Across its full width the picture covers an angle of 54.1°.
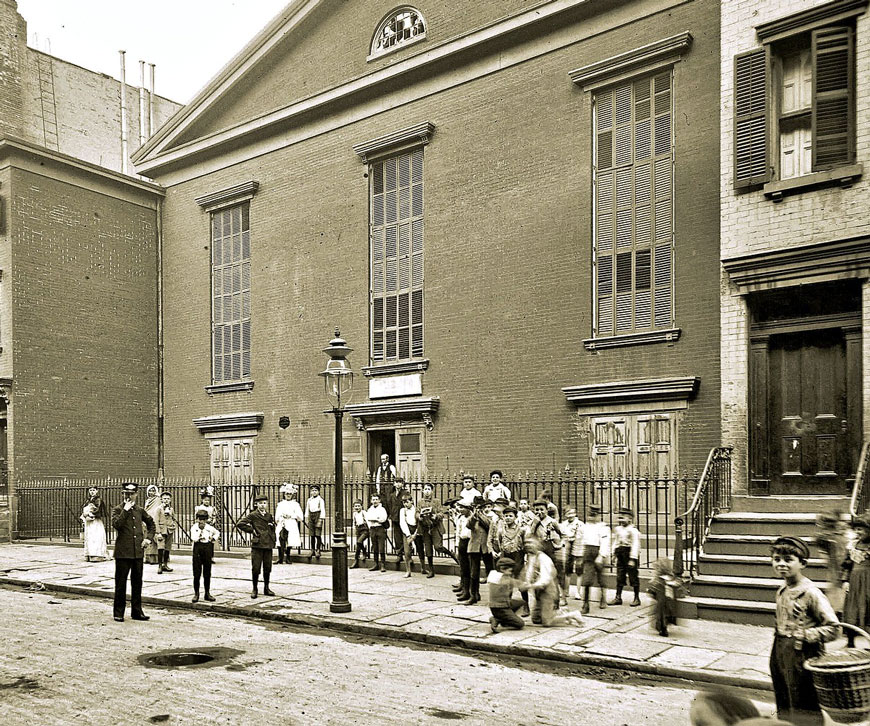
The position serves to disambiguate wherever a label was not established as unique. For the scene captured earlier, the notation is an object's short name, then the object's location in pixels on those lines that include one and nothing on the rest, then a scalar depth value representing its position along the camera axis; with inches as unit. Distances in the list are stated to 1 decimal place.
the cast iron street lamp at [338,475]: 469.1
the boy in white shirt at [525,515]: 458.6
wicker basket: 184.9
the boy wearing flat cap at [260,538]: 515.5
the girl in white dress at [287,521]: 677.9
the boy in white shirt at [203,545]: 506.0
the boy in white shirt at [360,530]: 639.1
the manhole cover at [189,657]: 348.5
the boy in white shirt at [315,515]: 692.1
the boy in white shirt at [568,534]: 481.7
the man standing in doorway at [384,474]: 703.8
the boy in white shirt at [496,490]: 590.2
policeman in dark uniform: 462.9
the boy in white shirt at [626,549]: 465.1
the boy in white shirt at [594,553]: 458.0
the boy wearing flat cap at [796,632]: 214.7
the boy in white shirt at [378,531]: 620.7
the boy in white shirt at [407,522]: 607.2
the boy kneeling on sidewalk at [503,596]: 405.1
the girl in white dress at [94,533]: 735.1
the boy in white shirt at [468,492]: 588.6
